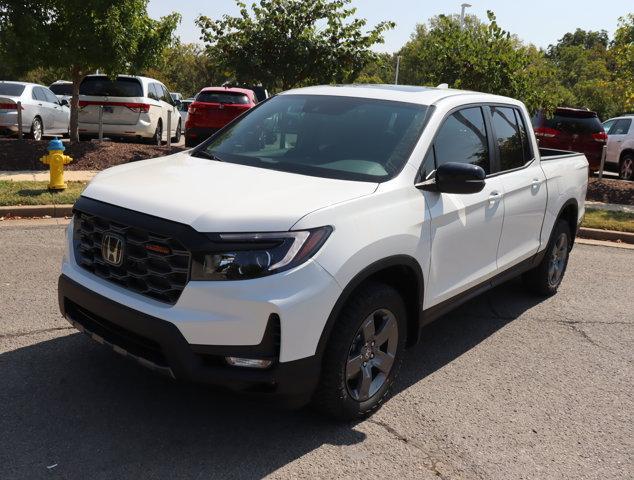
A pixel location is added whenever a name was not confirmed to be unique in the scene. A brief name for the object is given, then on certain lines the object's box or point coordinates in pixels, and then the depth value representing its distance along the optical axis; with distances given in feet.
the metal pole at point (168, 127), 50.25
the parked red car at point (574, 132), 51.60
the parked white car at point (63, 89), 75.97
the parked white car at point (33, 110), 51.44
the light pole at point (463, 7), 143.99
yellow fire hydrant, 29.91
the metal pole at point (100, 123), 50.11
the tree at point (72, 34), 39.73
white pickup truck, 10.25
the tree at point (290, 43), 56.03
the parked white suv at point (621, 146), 52.70
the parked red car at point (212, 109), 53.67
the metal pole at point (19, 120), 46.60
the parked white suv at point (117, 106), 51.83
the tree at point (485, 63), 44.52
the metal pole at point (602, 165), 44.97
